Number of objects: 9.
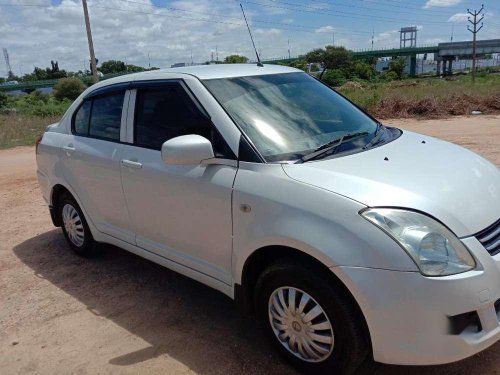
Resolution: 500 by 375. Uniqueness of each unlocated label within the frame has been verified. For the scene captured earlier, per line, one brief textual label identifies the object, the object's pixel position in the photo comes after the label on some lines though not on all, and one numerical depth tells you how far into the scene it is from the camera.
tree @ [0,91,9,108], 51.37
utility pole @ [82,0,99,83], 30.94
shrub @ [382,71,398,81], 79.53
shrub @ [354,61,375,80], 58.39
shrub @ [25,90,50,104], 55.28
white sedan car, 2.28
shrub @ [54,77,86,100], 53.97
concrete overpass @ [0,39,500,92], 99.88
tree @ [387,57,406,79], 98.62
